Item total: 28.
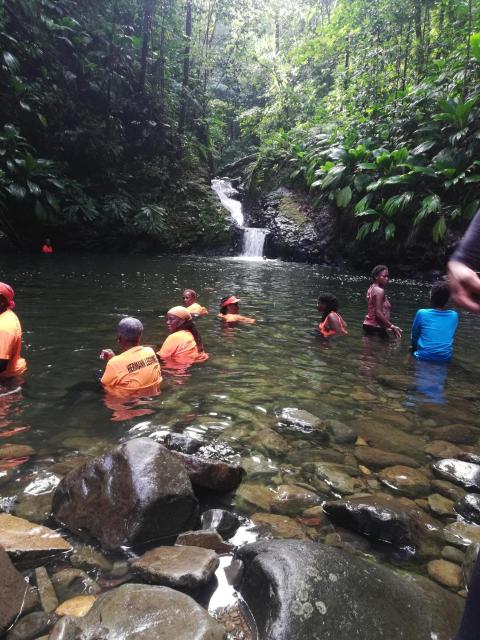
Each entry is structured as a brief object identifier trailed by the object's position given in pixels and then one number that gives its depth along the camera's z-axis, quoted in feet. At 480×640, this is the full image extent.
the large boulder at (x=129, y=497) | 8.29
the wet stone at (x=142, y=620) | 5.80
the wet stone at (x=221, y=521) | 8.82
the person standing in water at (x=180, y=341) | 19.70
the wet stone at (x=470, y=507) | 9.52
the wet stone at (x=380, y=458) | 12.03
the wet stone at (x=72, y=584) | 7.04
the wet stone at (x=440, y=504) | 9.80
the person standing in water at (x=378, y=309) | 26.78
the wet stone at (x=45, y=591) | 6.73
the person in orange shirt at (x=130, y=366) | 15.84
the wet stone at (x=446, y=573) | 7.63
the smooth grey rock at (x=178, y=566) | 6.97
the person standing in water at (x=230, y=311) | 28.89
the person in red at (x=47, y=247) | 60.31
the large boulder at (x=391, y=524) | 8.60
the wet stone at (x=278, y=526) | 8.87
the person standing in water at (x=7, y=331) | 15.43
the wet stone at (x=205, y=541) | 8.24
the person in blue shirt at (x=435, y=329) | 21.44
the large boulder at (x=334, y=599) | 6.09
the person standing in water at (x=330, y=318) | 26.32
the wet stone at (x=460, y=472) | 10.84
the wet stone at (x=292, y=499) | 9.81
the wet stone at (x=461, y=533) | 8.72
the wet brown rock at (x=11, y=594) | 6.27
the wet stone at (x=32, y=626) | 6.16
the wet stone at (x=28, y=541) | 7.55
